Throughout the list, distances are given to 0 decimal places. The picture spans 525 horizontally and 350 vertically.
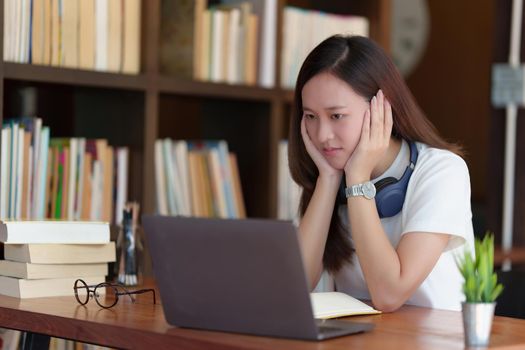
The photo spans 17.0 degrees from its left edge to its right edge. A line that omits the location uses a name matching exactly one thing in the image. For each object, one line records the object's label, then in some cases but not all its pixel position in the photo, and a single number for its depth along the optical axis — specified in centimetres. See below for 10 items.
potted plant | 283
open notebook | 324
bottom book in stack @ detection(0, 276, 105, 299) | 373
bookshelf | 510
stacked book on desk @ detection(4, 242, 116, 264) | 376
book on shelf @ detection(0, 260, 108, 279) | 375
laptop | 279
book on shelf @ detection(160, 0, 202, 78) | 548
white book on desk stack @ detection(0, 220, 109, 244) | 375
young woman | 361
